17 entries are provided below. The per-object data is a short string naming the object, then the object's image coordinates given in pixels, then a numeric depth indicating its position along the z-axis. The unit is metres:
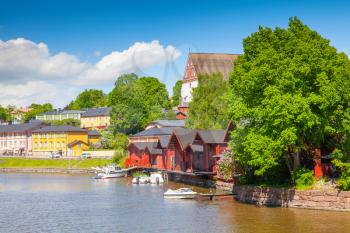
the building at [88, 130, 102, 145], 158.62
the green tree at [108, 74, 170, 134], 137.12
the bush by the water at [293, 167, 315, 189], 52.78
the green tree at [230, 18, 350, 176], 49.82
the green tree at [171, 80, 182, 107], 186.00
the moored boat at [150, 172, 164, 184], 88.69
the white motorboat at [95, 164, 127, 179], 100.53
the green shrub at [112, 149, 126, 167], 123.26
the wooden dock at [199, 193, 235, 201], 61.97
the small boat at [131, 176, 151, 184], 87.48
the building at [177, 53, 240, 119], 149.62
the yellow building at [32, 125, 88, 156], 153.38
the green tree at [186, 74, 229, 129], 98.38
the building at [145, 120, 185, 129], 130.70
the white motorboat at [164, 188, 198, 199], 63.44
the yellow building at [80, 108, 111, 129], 184.75
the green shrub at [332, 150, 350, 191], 49.12
